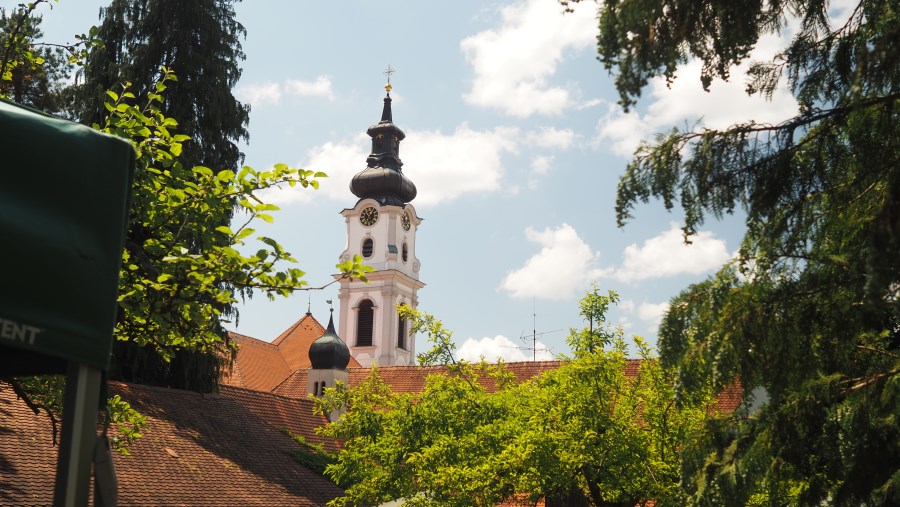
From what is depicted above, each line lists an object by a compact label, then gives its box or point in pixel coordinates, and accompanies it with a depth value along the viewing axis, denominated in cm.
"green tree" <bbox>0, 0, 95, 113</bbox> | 2262
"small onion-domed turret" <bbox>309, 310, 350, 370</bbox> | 3381
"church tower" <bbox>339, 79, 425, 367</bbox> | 5838
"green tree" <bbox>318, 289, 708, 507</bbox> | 1645
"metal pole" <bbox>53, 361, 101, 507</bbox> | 326
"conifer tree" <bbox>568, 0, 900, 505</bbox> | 602
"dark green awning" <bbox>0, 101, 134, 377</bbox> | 317
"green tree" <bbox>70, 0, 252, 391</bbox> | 2511
